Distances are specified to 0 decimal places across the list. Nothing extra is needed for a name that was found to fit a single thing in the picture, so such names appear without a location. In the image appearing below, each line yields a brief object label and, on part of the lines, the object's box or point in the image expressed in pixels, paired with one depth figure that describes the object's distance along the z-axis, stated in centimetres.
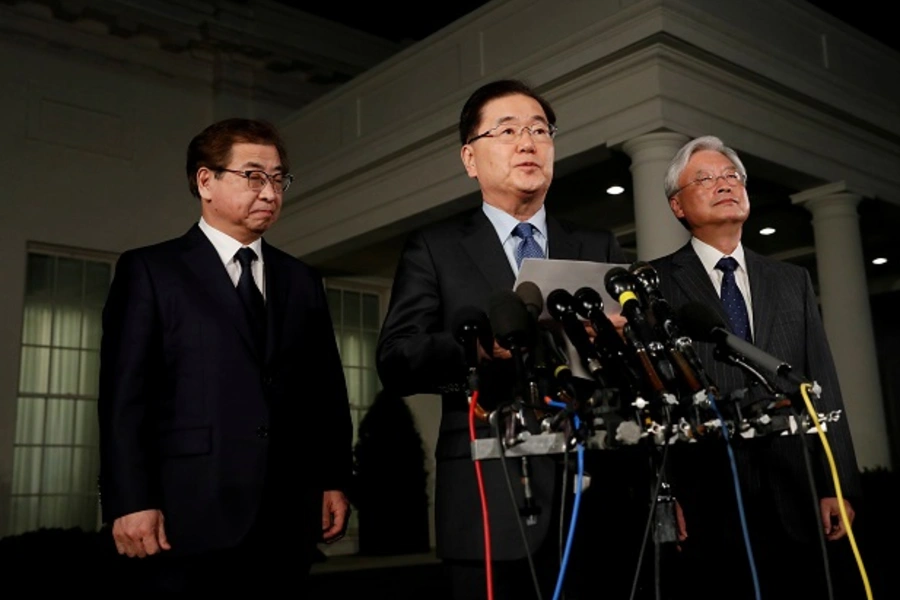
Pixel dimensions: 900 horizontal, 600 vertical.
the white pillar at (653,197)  630
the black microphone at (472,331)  152
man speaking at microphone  169
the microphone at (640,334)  144
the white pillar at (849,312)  716
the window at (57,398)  890
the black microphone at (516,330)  141
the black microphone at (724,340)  147
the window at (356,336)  1128
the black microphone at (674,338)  145
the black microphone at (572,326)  153
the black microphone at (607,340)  148
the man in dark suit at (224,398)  208
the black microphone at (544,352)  146
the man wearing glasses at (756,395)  229
